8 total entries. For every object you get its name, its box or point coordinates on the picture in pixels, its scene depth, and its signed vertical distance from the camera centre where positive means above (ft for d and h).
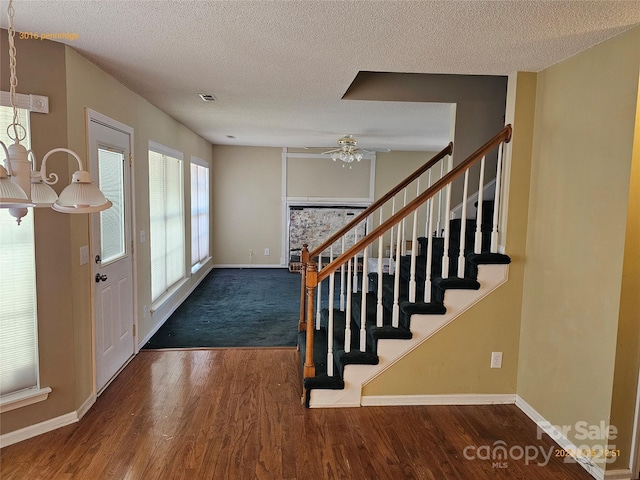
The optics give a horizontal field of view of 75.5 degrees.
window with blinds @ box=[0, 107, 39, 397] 7.54 -2.00
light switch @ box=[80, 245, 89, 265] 8.67 -1.23
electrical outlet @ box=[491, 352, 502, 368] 9.68 -3.53
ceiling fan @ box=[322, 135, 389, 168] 19.53 +2.63
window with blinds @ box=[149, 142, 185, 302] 13.96 -0.77
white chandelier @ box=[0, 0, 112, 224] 3.75 +0.06
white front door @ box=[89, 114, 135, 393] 9.43 -1.45
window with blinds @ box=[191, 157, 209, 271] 20.23 -0.67
